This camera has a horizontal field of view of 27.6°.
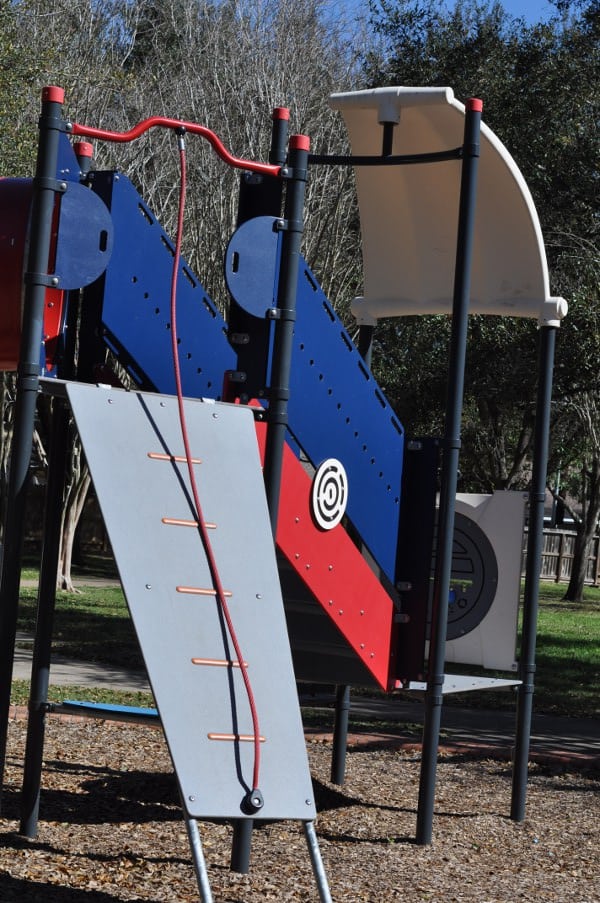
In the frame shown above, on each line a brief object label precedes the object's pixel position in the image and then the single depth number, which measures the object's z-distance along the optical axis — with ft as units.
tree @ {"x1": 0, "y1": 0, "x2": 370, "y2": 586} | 54.44
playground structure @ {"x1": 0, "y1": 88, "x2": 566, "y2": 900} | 12.84
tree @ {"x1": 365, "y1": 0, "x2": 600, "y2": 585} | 55.83
